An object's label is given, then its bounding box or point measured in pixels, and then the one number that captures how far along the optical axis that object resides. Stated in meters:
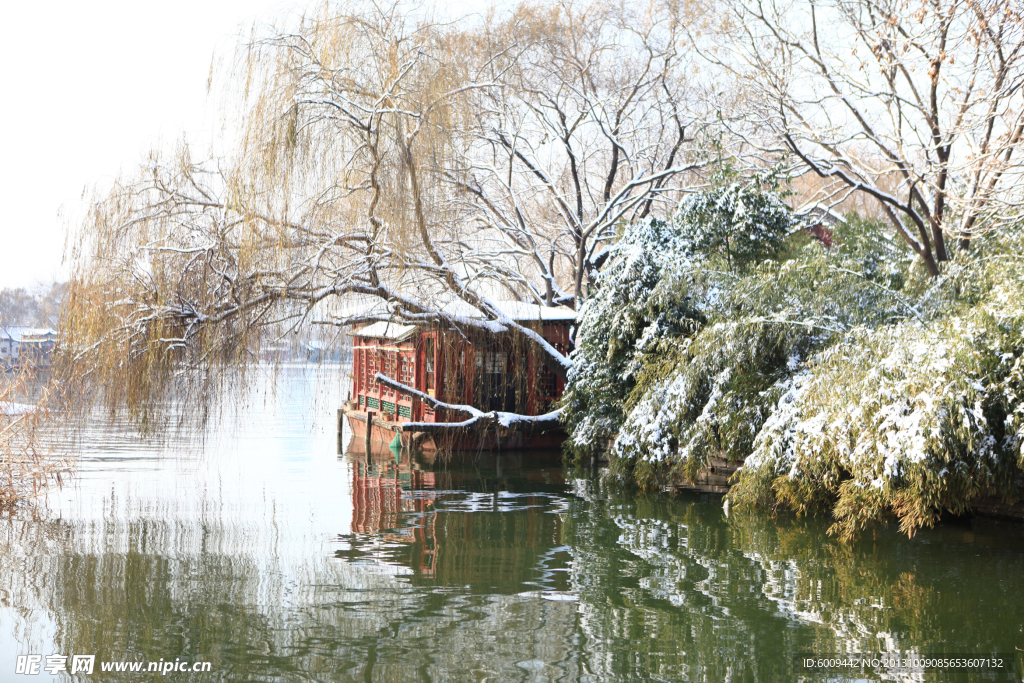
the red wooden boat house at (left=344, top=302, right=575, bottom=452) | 19.02
